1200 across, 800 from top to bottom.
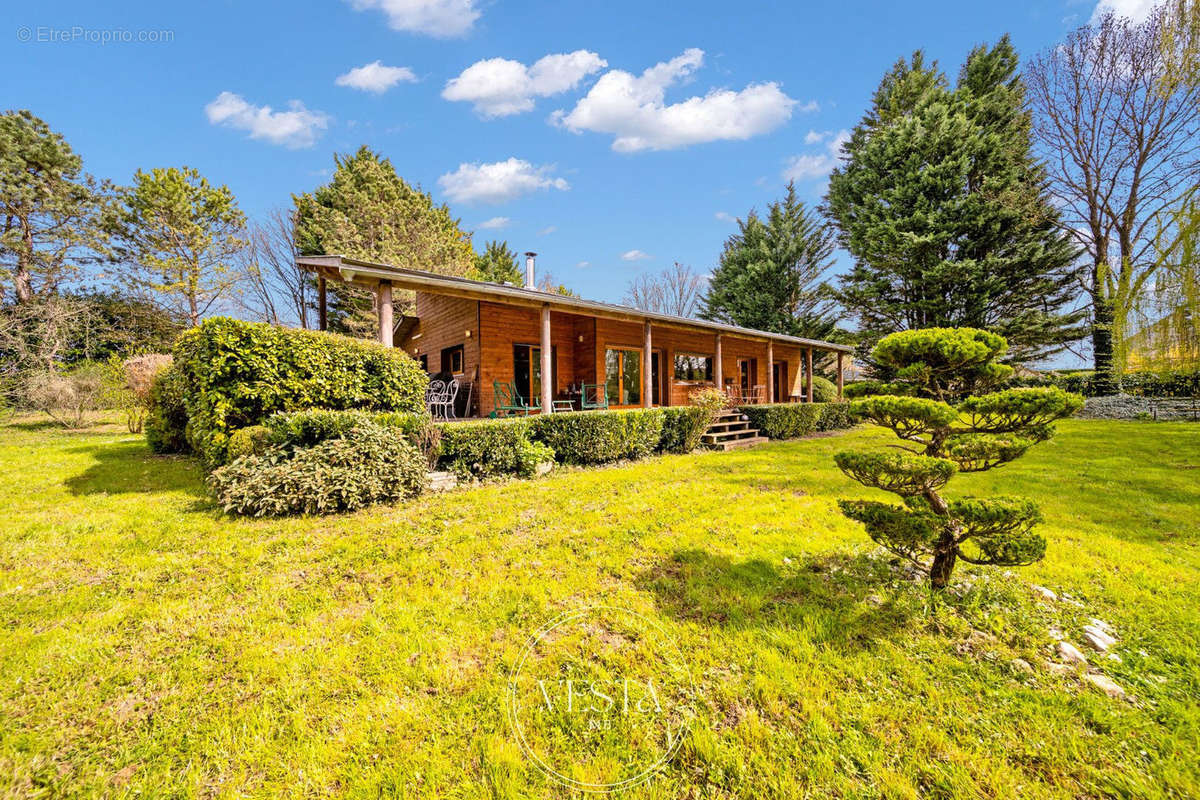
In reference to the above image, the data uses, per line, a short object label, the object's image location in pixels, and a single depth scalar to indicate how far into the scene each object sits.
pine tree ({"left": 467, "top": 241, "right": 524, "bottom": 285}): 29.61
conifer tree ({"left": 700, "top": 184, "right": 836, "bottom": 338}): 23.27
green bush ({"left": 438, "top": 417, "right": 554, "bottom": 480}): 6.52
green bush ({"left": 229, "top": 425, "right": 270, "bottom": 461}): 5.29
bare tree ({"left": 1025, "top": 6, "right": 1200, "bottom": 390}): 14.36
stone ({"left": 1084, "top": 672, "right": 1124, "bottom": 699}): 2.16
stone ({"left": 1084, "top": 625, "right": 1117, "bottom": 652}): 2.50
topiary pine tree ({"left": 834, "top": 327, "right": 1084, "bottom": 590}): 2.62
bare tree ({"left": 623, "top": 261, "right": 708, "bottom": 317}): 32.41
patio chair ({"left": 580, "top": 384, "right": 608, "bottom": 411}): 11.44
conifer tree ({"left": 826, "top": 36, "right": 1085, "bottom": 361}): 17.42
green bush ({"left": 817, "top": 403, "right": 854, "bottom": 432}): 13.85
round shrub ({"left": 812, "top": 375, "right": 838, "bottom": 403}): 19.28
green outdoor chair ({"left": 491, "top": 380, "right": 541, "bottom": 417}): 9.80
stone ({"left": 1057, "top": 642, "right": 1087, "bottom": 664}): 2.38
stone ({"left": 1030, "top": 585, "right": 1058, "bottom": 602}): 3.03
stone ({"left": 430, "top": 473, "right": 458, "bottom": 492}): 6.06
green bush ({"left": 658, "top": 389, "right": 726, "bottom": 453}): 9.88
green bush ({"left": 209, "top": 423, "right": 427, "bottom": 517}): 4.89
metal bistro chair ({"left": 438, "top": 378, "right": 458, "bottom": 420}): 8.83
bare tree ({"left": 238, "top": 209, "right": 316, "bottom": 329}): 22.61
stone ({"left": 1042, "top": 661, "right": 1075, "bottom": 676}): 2.30
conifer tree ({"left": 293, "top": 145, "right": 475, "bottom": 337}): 19.45
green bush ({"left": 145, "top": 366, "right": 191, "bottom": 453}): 8.85
